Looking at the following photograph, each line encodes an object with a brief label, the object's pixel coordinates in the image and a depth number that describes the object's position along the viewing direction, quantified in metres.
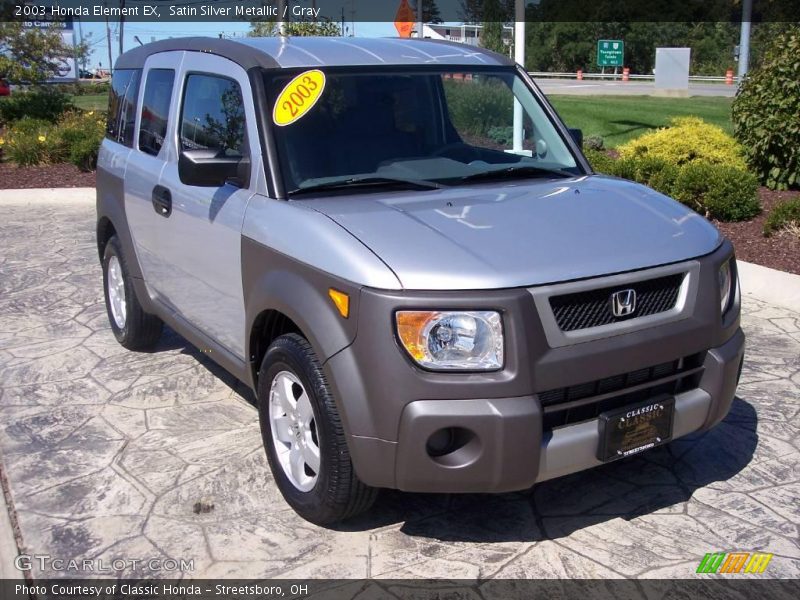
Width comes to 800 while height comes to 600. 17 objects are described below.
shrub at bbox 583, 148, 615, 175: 10.10
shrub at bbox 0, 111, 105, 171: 15.13
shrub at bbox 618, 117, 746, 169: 9.99
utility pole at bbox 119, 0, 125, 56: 65.78
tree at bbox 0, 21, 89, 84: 20.20
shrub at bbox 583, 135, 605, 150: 13.34
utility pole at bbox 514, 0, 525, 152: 11.75
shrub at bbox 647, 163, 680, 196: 9.32
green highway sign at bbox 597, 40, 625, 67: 46.56
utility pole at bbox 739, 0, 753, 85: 17.84
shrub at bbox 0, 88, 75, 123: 19.62
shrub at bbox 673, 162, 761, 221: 8.91
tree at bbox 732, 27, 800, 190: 9.90
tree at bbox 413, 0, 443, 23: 46.14
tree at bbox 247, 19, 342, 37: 15.47
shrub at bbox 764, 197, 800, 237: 8.26
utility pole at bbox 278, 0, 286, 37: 13.67
